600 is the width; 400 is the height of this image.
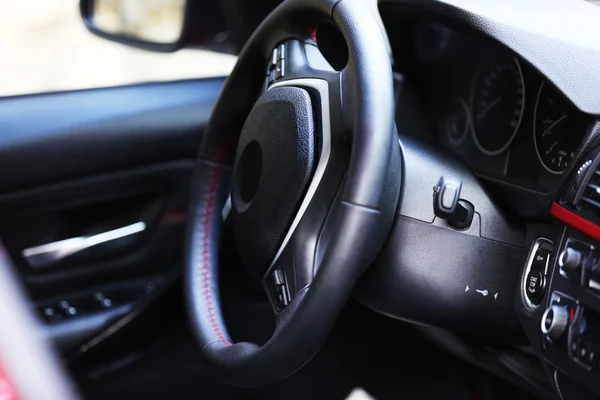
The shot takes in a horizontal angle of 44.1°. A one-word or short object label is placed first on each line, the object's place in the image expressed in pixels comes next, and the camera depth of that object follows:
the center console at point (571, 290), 0.91
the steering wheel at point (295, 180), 0.83
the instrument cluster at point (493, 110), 1.04
